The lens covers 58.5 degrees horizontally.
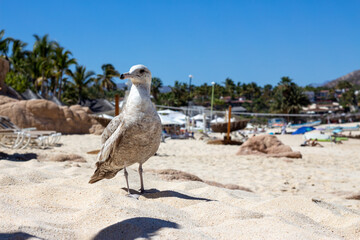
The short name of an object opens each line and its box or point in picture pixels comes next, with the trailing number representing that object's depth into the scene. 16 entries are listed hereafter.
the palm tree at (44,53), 36.36
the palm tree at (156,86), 62.16
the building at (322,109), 68.06
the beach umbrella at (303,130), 31.71
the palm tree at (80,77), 43.17
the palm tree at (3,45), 35.25
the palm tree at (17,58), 38.44
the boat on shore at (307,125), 44.25
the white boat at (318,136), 21.48
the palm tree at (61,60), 37.28
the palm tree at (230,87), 89.06
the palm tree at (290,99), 58.63
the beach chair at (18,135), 10.53
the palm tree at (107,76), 51.81
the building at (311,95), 89.55
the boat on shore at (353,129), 37.34
